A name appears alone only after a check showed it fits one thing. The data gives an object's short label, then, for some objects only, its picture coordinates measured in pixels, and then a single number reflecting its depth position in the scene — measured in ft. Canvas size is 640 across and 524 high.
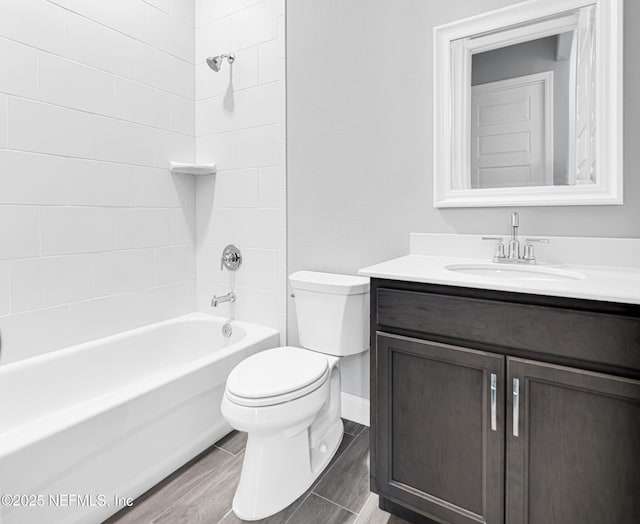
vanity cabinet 3.25
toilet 4.47
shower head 7.22
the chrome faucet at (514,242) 4.86
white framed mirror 4.49
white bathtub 3.79
